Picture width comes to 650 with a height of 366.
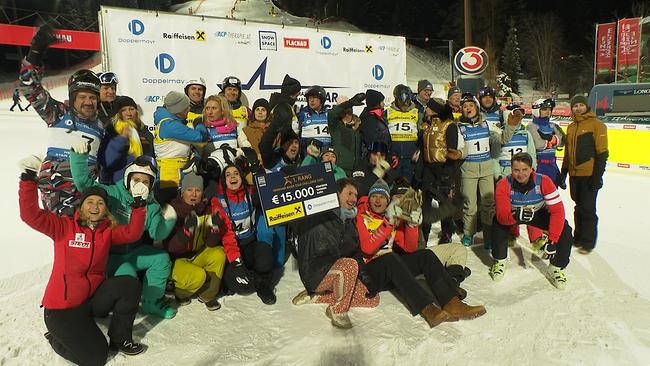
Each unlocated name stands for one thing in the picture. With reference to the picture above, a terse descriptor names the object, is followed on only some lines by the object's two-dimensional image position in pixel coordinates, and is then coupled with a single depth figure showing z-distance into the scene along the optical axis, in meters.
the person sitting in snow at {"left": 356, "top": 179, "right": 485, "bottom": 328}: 3.35
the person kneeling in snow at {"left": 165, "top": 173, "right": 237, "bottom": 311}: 3.60
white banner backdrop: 5.69
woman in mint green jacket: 3.17
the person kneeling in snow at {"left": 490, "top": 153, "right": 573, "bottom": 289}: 3.99
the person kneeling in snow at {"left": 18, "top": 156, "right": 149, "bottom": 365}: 2.75
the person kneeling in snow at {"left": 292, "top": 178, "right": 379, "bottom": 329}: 3.46
